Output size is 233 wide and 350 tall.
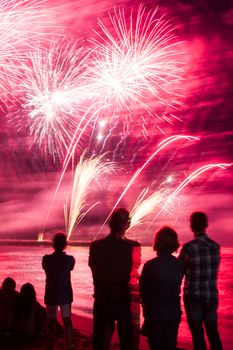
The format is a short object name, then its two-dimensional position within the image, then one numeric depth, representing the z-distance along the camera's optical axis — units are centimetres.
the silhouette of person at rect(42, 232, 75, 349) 655
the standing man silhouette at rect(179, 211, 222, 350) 535
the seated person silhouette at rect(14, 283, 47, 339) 712
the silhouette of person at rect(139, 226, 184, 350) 462
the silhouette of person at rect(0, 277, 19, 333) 718
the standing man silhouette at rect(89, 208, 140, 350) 506
